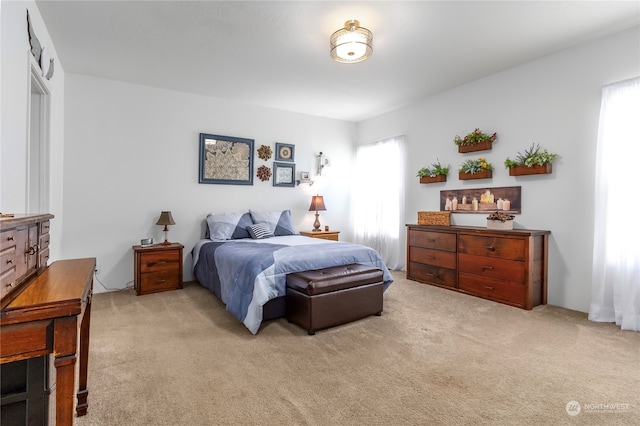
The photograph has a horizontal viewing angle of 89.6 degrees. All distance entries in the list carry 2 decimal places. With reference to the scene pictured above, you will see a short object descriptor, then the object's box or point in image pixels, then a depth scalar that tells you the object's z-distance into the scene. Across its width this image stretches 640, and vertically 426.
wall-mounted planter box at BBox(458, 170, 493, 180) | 4.03
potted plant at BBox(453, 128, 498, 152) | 4.00
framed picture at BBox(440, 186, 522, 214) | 3.80
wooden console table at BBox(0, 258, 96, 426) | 0.92
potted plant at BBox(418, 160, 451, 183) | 4.57
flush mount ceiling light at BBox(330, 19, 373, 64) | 2.73
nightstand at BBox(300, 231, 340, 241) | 5.29
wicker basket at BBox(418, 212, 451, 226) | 4.36
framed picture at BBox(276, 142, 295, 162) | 5.32
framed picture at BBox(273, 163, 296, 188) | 5.31
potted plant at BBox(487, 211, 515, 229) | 3.63
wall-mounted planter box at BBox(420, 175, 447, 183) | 4.57
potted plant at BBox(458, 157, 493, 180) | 4.03
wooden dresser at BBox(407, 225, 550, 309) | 3.33
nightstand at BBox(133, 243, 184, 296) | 3.84
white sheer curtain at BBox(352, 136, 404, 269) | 5.32
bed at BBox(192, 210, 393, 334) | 2.81
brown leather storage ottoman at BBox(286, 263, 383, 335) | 2.70
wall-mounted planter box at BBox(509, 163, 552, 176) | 3.43
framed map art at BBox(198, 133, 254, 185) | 4.66
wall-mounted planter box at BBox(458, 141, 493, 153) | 4.00
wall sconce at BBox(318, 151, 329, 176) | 5.74
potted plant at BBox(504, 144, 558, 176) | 3.44
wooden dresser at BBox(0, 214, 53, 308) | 1.00
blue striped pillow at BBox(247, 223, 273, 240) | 4.48
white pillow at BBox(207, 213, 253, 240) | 4.38
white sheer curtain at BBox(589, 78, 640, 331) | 2.83
